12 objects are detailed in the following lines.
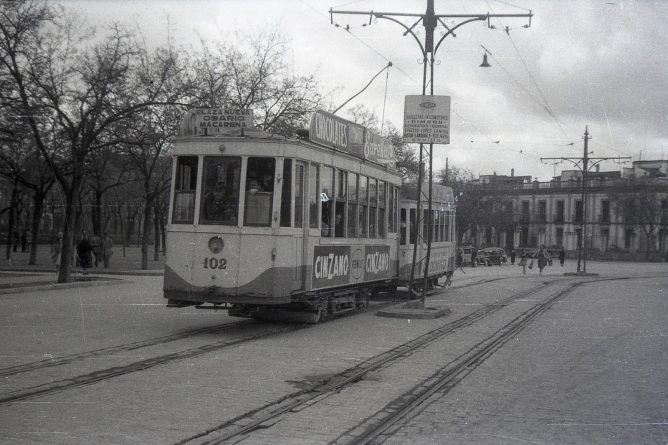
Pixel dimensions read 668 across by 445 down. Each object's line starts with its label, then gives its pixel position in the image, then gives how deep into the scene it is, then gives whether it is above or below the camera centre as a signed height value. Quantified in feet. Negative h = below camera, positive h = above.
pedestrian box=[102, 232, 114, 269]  114.48 -1.74
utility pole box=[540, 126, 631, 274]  129.59 +17.53
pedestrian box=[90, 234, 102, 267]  116.37 -1.42
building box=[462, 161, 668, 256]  265.54 +18.78
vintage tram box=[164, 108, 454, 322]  39.65 +1.59
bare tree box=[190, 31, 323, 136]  102.89 +21.12
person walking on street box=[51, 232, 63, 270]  111.73 -2.02
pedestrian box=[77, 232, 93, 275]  87.40 -1.77
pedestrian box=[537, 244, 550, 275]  141.38 -0.23
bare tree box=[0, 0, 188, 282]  67.77 +14.63
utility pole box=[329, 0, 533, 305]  54.44 +16.67
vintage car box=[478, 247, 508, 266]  199.82 -0.13
